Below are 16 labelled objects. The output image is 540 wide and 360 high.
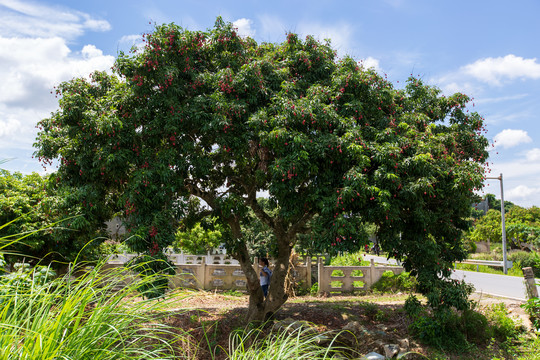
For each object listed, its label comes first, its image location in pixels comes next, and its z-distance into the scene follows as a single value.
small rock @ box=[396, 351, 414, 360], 7.16
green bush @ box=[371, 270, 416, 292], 15.22
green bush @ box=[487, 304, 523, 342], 8.72
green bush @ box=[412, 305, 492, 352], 8.35
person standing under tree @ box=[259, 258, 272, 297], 10.90
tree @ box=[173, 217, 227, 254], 25.94
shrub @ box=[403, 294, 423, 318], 7.83
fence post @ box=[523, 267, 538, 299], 8.77
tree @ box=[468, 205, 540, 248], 27.66
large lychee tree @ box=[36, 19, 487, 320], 7.04
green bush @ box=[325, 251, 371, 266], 21.66
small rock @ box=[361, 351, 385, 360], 6.20
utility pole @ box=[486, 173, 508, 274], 20.84
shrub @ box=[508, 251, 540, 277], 21.56
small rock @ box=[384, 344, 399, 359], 7.30
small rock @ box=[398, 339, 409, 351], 7.66
